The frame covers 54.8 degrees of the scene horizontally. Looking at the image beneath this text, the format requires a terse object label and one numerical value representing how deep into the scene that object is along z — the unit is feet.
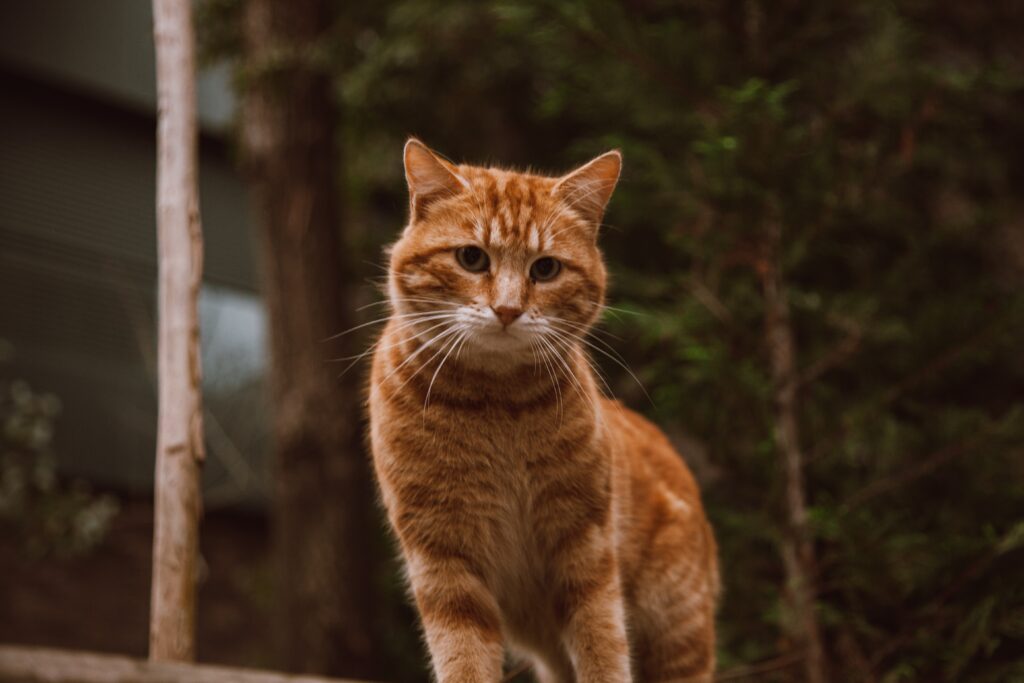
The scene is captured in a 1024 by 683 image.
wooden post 7.41
